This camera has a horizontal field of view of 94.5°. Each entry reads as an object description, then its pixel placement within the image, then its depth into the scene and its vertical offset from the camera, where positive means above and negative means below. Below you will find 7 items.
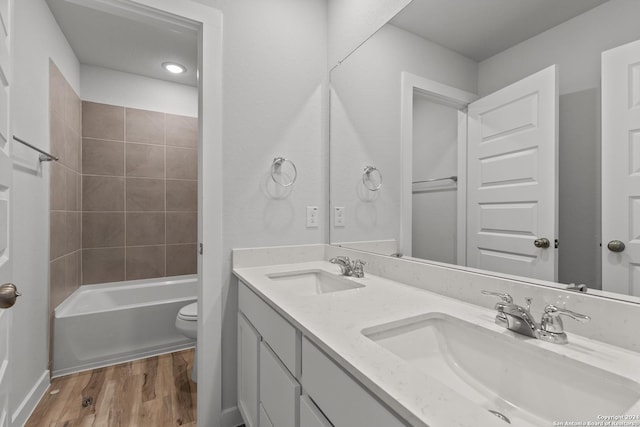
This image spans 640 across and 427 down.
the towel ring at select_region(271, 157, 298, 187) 1.61 +0.23
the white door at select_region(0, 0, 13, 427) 0.77 +0.03
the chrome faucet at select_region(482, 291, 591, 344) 0.66 -0.26
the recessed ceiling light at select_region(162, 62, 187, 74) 2.67 +1.33
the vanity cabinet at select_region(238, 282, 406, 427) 0.59 -0.46
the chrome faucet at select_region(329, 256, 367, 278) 1.36 -0.25
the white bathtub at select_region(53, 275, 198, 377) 2.05 -0.88
